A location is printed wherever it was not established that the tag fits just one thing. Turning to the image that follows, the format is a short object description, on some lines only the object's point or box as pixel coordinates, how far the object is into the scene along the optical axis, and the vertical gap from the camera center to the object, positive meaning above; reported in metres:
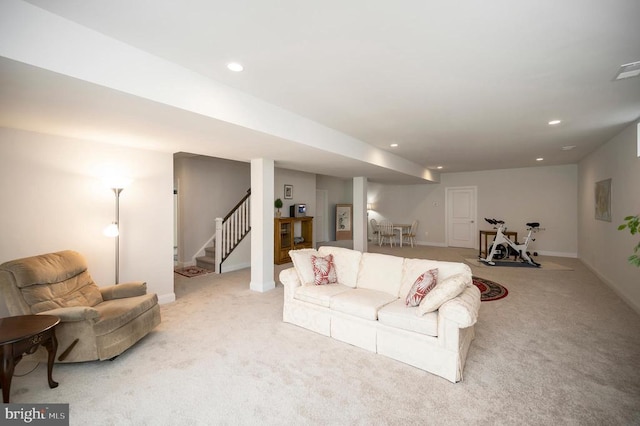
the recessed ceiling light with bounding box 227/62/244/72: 2.48 +1.27
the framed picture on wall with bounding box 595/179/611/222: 4.95 +0.20
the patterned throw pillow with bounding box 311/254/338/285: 3.59 -0.74
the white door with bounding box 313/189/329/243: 10.74 -0.08
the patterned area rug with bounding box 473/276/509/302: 4.54 -1.32
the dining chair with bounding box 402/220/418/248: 10.06 -0.78
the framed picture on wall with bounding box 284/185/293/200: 7.93 +0.55
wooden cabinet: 7.29 -0.63
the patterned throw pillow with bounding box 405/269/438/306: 2.77 -0.73
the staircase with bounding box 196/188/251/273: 6.29 -0.48
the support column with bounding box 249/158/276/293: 4.90 -0.22
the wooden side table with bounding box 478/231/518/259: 7.67 -0.68
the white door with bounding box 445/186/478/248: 9.59 -0.15
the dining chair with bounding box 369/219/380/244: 10.58 -0.63
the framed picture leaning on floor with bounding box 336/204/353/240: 11.20 -0.36
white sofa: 2.42 -0.94
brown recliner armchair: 2.47 -0.87
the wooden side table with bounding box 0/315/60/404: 1.97 -0.91
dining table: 10.00 -0.53
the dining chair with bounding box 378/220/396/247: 10.05 -0.72
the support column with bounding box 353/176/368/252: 7.82 -0.03
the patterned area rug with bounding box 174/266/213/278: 6.07 -1.28
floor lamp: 3.58 -0.20
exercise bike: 7.06 -0.96
